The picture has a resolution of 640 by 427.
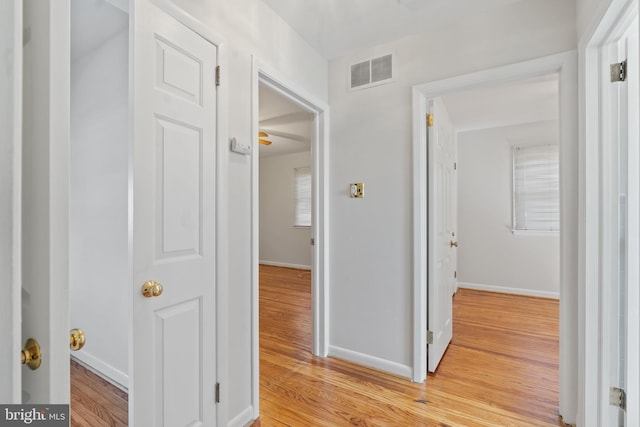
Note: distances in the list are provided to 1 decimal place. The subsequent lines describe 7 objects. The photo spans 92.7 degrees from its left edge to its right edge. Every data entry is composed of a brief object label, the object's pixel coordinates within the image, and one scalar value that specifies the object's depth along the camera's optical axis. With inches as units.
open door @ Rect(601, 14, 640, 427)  54.7
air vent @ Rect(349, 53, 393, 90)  90.6
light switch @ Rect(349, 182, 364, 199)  94.7
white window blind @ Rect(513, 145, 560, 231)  163.5
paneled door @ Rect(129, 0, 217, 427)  46.9
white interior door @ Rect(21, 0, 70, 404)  21.5
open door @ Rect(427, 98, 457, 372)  87.1
